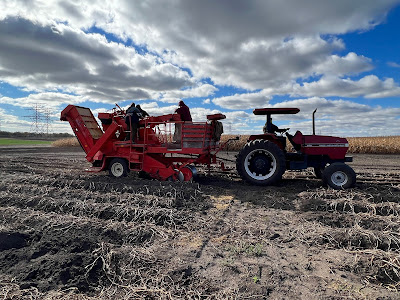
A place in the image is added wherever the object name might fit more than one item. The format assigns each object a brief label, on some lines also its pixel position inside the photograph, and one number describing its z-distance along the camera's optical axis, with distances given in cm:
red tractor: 697
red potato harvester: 704
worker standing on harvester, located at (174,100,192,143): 810
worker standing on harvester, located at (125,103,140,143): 822
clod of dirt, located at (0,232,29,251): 340
